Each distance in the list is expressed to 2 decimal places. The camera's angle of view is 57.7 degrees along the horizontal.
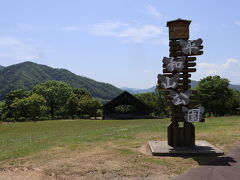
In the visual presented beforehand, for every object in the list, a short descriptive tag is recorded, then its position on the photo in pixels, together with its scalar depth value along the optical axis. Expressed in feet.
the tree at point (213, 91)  128.80
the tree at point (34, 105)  129.50
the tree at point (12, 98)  144.92
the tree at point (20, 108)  131.80
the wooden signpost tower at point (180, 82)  26.94
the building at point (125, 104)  118.59
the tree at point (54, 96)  162.28
